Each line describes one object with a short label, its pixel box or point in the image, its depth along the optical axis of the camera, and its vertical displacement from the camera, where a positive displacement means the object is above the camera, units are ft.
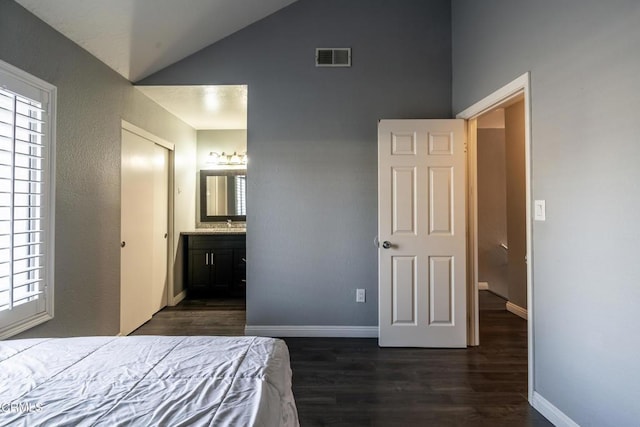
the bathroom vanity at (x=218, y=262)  13.47 -2.11
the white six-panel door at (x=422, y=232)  9.04 -0.53
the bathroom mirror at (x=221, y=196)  15.19 +0.89
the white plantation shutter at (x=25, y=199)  5.63 +0.29
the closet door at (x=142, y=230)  9.69 -0.56
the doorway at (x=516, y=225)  6.43 -0.30
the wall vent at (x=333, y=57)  9.82 +4.99
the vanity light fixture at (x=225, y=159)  15.17 +2.70
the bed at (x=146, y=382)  2.70 -1.77
